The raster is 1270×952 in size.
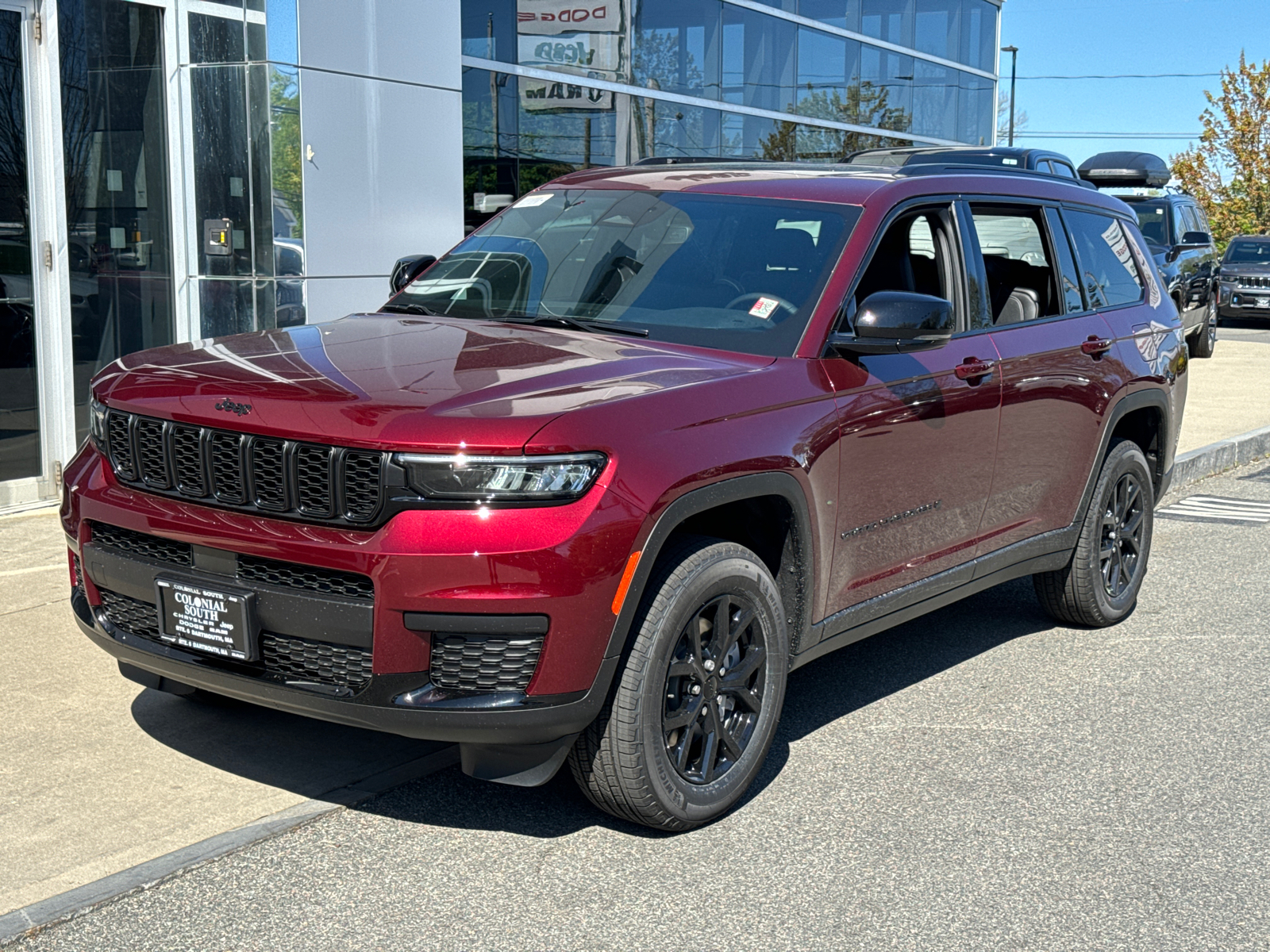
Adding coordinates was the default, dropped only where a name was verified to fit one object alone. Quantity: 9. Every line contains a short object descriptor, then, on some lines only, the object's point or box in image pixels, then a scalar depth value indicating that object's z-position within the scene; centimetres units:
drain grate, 912
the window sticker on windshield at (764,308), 458
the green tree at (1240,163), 4712
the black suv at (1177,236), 1666
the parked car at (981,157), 1310
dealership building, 808
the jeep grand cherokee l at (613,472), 354
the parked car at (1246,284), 2712
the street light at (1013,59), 5472
